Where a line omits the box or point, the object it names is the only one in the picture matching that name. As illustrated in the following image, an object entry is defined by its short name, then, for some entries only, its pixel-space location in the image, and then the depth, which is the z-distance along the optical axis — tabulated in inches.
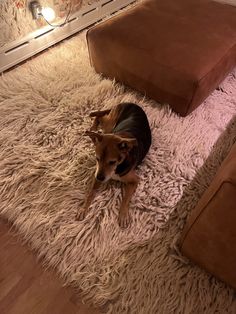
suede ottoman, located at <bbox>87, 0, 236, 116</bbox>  61.1
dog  46.4
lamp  80.7
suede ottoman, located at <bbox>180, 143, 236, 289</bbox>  32.7
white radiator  81.7
